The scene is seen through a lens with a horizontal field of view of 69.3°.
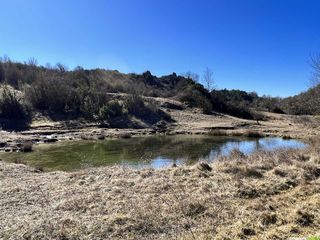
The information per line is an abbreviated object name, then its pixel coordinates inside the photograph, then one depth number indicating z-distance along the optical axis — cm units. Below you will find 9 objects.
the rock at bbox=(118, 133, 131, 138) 2494
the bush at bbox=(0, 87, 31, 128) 2984
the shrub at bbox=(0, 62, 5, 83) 4435
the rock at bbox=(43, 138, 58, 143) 2263
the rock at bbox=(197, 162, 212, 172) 933
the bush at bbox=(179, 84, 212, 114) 4055
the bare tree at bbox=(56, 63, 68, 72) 5288
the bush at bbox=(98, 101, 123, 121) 3233
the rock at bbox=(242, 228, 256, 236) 511
